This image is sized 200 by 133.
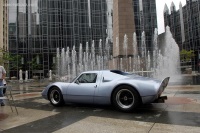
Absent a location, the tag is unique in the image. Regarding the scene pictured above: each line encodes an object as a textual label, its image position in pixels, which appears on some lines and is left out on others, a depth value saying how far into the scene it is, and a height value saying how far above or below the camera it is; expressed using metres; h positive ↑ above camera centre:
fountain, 22.59 +1.55
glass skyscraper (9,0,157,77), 54.31 +11.92
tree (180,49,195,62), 52.22 +3.70
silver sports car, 5.71 -0.50
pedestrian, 7.76 -0.05
